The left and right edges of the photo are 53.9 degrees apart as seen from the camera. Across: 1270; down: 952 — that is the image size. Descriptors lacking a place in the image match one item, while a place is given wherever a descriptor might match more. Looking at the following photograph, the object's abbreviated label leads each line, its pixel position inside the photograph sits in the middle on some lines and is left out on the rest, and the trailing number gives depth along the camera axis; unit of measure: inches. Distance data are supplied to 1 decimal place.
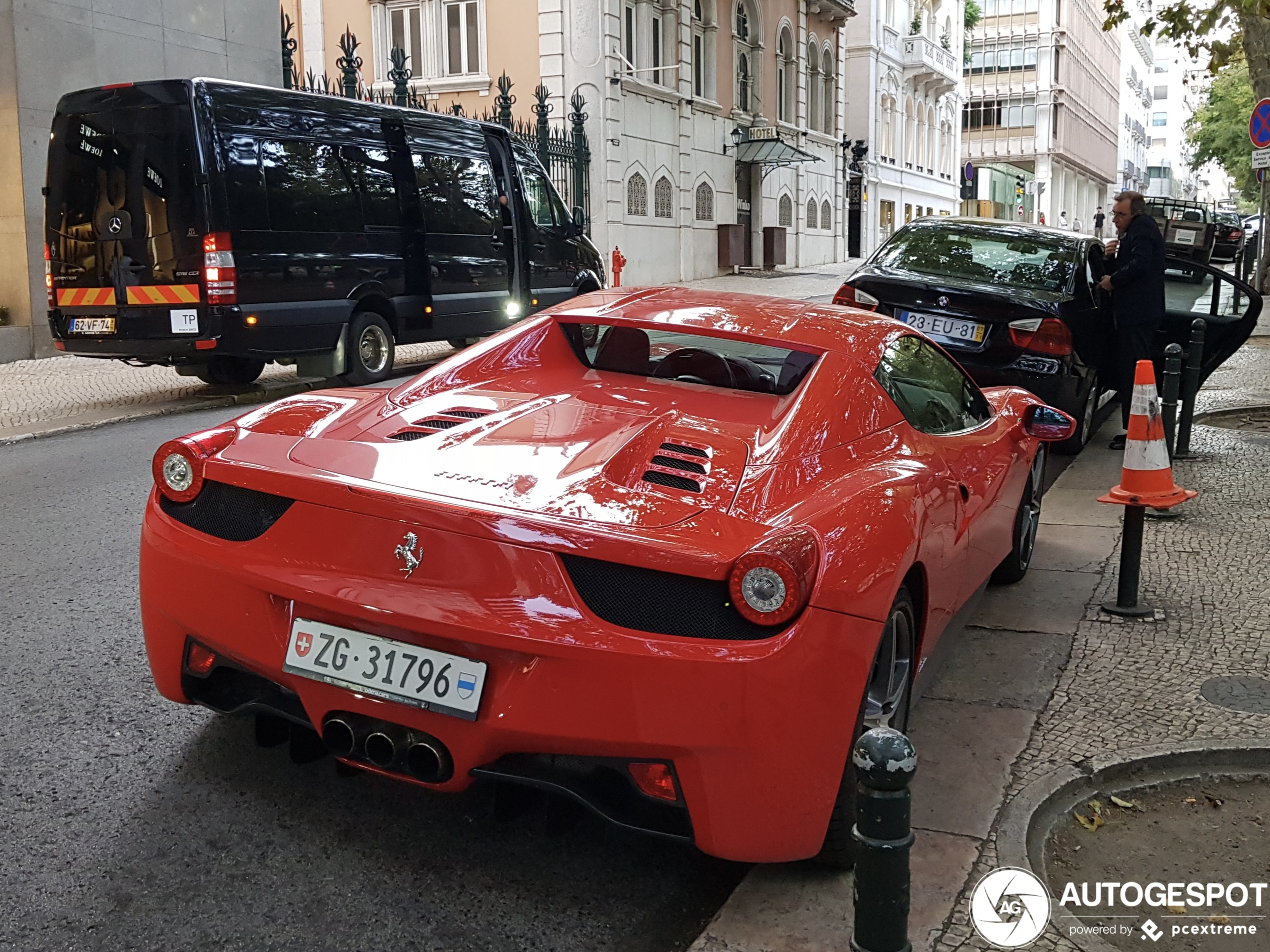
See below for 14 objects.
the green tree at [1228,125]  2113.7
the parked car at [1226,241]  1491.1
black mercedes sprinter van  402.6
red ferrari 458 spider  98.6
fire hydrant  1019.3
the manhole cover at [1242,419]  390.9
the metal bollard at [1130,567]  193.6
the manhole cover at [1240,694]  156.2
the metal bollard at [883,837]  82.5
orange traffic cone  192.4
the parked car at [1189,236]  1048.8
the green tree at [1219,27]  567.5
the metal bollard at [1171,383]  290.0
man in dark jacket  333.7
